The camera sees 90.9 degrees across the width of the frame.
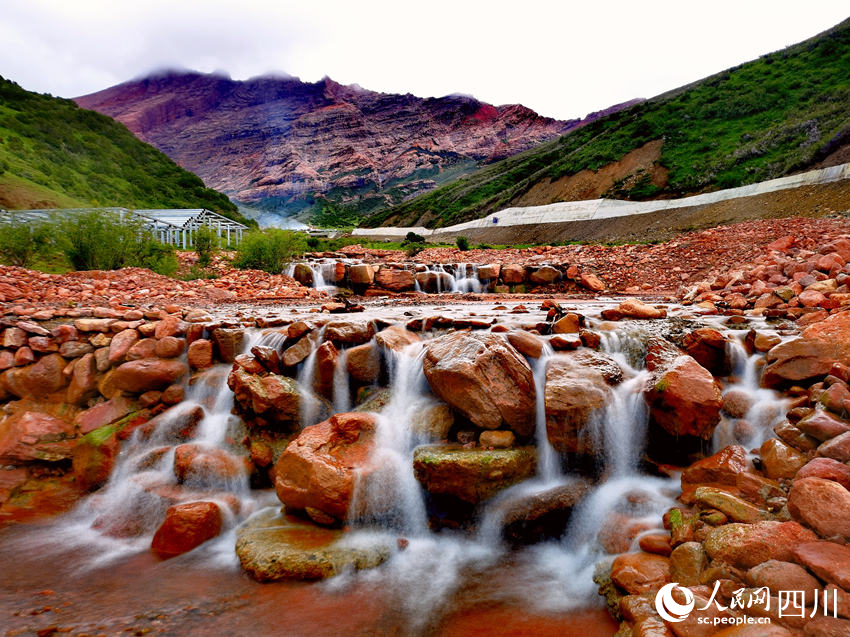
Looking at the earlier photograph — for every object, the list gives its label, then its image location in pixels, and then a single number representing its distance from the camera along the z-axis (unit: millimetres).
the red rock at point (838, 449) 3193
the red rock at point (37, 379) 6129
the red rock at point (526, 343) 5621
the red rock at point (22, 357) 6227
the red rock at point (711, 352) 5527
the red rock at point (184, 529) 4367
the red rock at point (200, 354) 6438
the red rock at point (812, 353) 4461
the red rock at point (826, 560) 2330
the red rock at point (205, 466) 5199
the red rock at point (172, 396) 6109
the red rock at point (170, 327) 6633
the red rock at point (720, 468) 3773
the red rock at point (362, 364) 6094
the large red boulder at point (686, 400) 4383
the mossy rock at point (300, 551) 3811
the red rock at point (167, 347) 6461
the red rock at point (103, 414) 5910
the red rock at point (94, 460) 5489
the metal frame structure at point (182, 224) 29616
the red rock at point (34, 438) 5516
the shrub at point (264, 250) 16484
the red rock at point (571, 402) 4676
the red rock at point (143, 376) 6117
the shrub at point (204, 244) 16359
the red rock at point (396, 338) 6180
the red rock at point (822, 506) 2662
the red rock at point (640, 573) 3090
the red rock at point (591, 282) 14320
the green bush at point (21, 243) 12188
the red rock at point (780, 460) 3549
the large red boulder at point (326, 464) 4375
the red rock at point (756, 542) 2725
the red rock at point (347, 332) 6320
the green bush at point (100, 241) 12422
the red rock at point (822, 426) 3518
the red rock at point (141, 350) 6406
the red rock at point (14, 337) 6289
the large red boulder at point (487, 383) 4828
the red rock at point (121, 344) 6352
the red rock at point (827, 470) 2968
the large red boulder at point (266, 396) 5523
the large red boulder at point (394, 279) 15391
